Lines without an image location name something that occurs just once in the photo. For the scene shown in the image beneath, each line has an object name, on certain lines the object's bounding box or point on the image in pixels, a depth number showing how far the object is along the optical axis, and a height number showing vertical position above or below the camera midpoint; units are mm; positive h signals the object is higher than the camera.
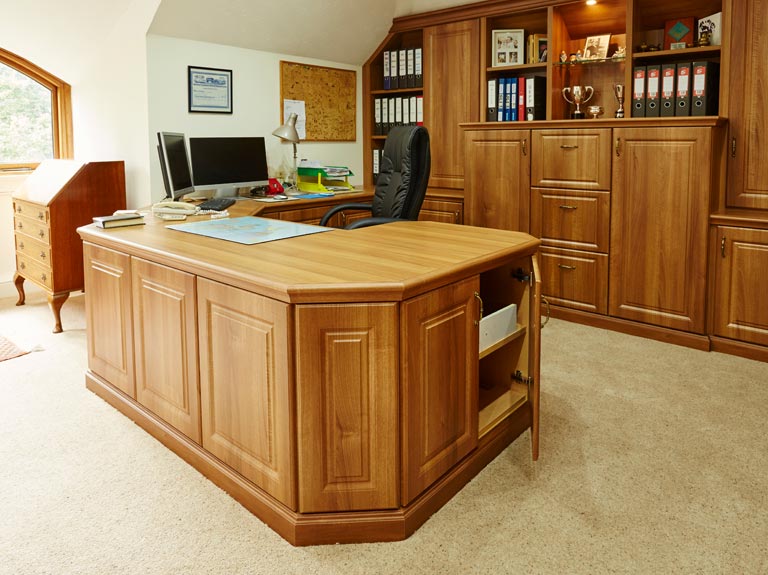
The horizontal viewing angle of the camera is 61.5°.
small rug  3646 -840
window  4727 +650
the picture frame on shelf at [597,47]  4266 +1008
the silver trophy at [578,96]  4328 +701
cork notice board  4957 +838
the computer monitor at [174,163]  3699 +227
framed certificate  4309 +760
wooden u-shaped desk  1874 -524
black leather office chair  3469 +137
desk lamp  4629 +499
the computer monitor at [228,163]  4262 +263
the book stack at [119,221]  2904 -82
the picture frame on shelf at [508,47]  4645 +1097
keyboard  3530 -12
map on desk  2574 -118
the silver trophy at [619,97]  4090 +651
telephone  3297 -29
